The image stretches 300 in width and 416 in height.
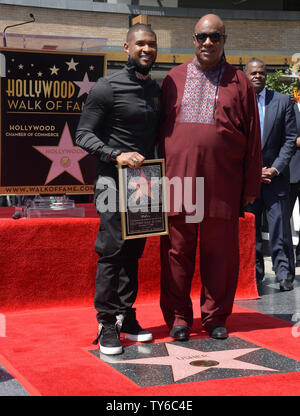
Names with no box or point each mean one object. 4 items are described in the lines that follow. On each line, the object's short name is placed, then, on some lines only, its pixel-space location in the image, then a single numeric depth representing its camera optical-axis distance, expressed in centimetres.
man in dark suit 567
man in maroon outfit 396
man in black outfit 373
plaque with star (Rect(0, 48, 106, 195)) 473
